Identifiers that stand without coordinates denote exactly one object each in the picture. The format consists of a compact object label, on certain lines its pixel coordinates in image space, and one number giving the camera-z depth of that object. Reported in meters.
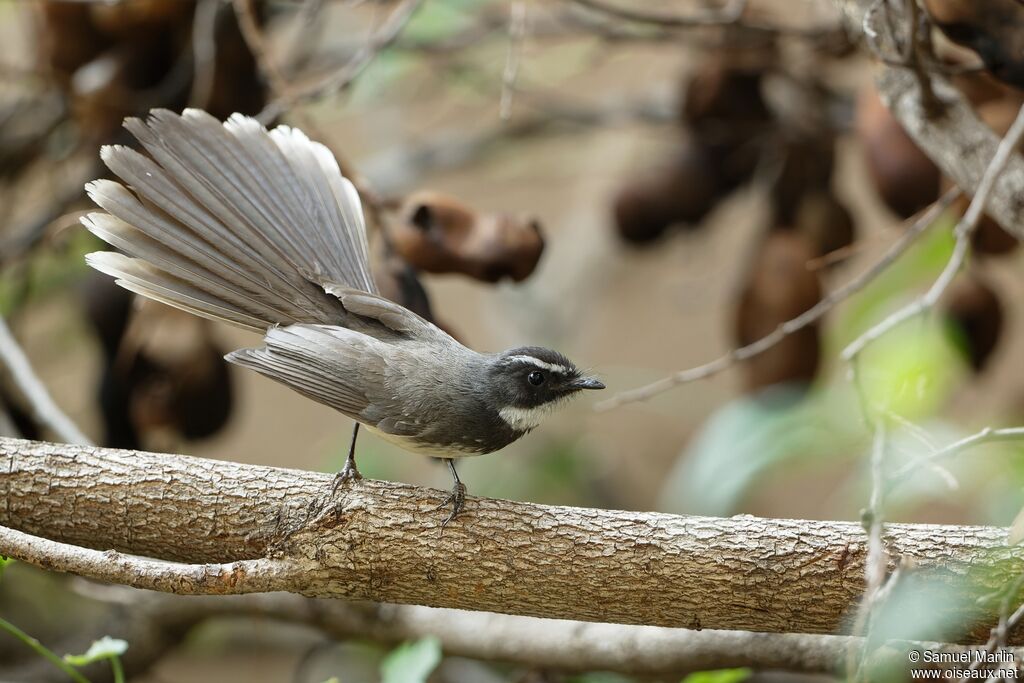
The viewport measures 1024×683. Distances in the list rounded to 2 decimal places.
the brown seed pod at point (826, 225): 5.59
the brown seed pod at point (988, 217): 4.30
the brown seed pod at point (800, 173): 5.75
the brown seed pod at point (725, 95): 5.87
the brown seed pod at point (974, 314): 5.13
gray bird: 3.35
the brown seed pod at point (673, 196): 5.97
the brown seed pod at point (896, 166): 4.64
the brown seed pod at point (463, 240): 4.07
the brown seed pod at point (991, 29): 3.66
